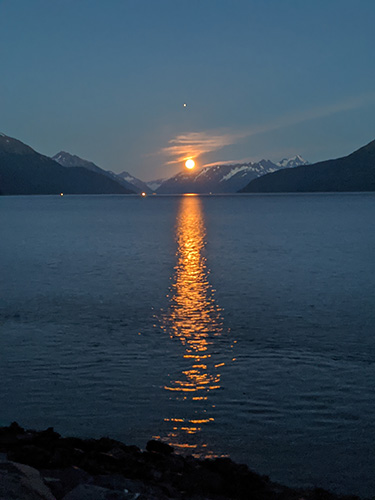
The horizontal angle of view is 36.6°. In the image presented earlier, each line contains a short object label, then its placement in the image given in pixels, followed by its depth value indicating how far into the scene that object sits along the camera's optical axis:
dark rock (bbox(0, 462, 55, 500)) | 7.55
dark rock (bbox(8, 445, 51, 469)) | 9.50
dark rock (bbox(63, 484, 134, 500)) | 7.95
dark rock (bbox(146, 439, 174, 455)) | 10.44
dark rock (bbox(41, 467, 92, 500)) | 8.42
